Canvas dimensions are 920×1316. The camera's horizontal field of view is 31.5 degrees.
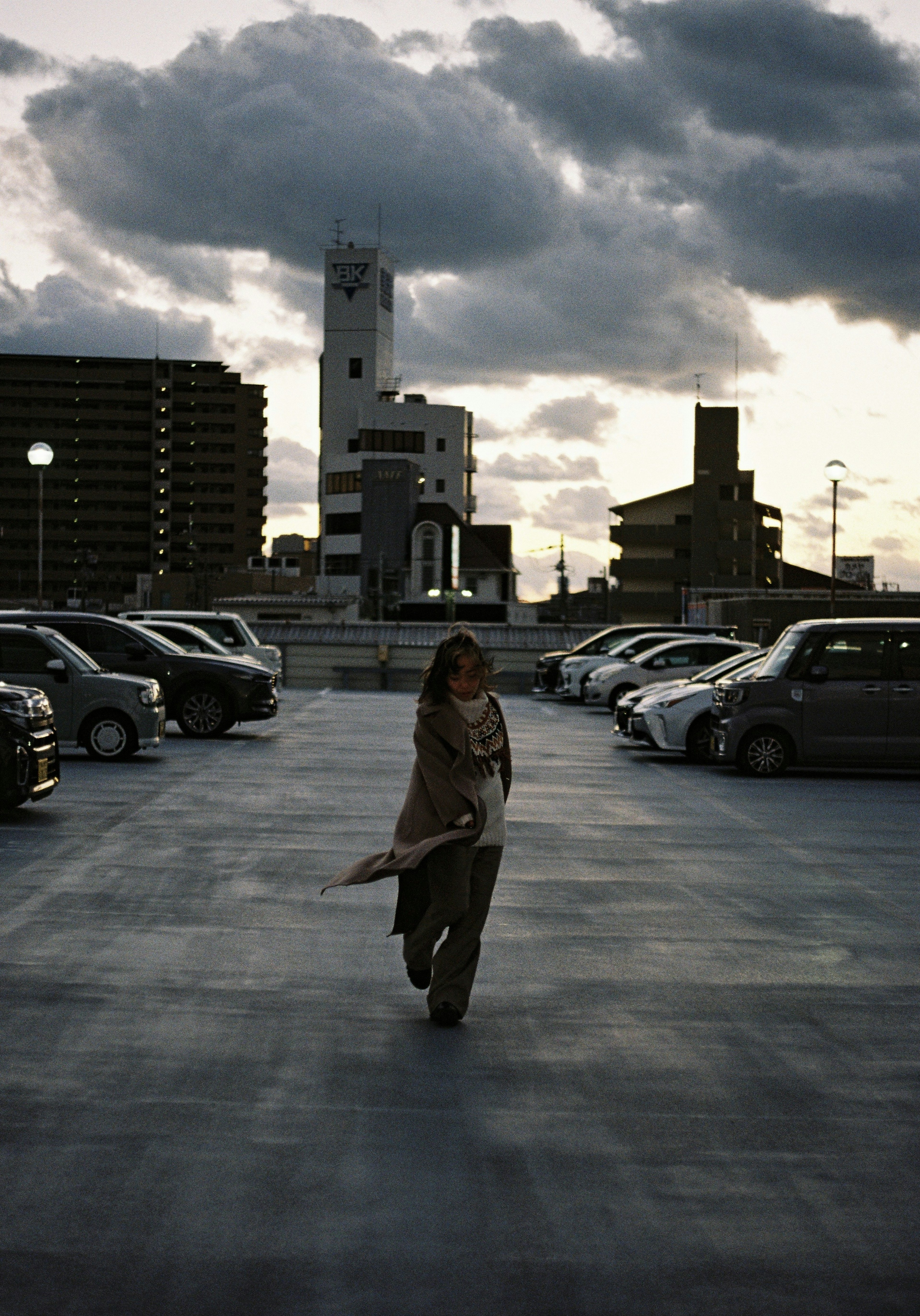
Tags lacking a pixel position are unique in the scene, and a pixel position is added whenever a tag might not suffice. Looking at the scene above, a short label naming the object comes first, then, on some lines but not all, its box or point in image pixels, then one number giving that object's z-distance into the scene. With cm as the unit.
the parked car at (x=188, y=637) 2892
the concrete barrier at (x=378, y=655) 5194
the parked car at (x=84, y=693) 1952
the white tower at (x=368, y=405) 14238
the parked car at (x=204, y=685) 2408
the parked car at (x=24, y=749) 1362
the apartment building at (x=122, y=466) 15088
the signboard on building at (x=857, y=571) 13950
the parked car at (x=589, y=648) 3803
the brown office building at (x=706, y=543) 10106
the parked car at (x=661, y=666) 3158
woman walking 688
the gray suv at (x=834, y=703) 1966
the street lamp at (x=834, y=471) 3428
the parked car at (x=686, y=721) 2200
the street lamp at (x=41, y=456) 3412
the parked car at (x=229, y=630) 3275
